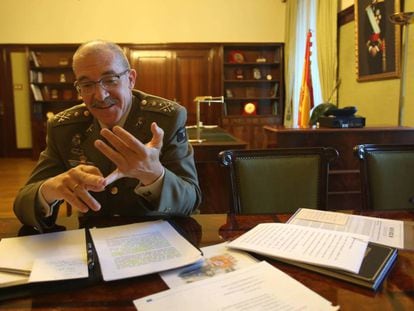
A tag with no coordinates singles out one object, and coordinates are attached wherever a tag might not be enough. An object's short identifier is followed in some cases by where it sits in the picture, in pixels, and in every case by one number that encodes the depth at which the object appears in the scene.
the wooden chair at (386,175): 1.50
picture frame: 3.28
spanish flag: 3.84
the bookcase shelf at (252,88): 6.59
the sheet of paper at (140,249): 0.77
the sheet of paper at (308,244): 0.81
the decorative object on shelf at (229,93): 6.64
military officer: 0.92
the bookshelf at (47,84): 6.51
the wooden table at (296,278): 0.66
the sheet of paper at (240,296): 0.64
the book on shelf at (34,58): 6.41
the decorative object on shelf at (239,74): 6.66
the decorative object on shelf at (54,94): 6.60
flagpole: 2.66
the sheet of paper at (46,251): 0.75
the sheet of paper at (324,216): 1.10
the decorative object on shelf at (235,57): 6.59
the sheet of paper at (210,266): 0.75
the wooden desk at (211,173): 2.78
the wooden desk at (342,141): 2.66
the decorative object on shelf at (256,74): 6.65
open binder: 0.70
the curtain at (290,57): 5.59
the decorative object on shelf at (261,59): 6.55
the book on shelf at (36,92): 6.44
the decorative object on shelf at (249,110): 6.68
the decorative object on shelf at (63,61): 6.50
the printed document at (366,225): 0.96
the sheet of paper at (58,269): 0.72
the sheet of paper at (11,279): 0.71
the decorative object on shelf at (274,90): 6.65
